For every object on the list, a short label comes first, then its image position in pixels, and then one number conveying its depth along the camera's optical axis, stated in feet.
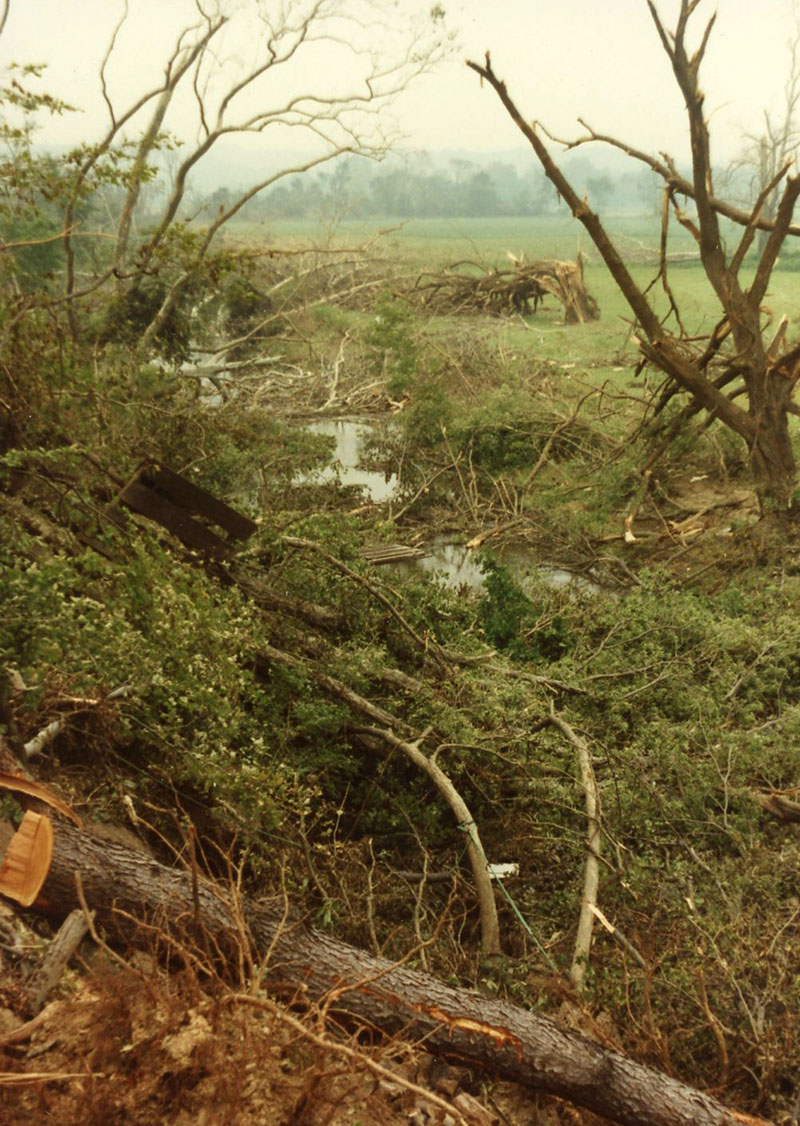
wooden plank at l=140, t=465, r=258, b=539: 17.38
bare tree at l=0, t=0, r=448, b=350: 37.50
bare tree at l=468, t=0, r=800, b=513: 25.11
